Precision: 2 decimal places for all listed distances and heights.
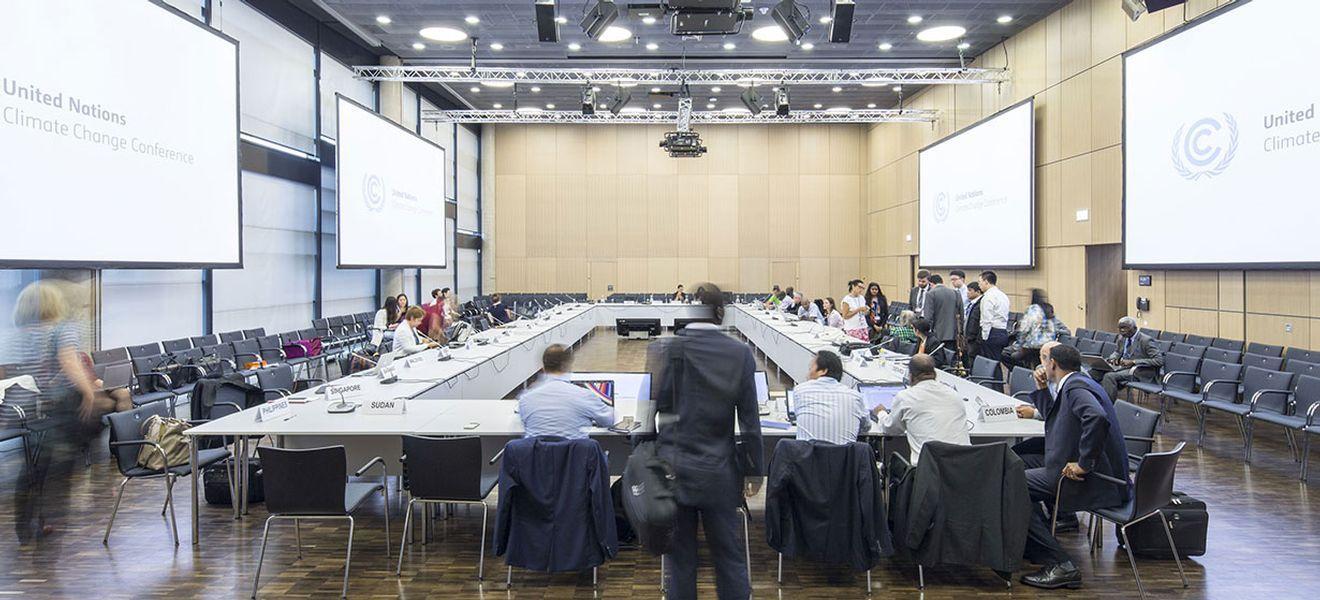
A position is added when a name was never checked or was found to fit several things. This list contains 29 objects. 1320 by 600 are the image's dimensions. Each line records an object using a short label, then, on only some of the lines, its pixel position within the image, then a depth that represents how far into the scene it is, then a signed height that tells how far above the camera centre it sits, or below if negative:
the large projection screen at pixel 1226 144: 7.02 +1.48
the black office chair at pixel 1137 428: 4.21 -0.80
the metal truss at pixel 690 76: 12.88 +3.74
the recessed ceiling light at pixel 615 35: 12.02 +4.05
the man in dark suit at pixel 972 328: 8.54 -0.46
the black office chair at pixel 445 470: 3.91 -0.94
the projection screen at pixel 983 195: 12.11 +1.62
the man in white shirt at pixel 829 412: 3.77 -0.62
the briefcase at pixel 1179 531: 4.06 -1.31
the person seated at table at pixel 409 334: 7.70 -0.48
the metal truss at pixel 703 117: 16.17 +3.77
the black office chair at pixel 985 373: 6.51 -0.74
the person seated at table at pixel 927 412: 3.84 -0.63
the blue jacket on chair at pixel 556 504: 3.62 -1.04
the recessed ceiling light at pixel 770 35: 12.19 +4.10
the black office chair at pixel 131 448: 4.38 -0.93
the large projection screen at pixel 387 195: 11.36 +1.57
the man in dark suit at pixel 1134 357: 7.47 -0.71
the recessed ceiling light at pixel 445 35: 12.28 +4.12
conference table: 4.36 -0.79
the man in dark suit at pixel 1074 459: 3.63 -0.84
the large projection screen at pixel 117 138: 5.64 +1.30
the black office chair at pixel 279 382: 6.02 -0.77
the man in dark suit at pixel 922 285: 9.83 +0.03
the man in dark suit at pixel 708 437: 2.71 -0.54
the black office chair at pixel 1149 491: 3.59 -0.98
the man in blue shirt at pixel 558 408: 3.93 -0.62
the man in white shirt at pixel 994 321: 8.63 -0.38
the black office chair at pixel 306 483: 3.71 -0.96
